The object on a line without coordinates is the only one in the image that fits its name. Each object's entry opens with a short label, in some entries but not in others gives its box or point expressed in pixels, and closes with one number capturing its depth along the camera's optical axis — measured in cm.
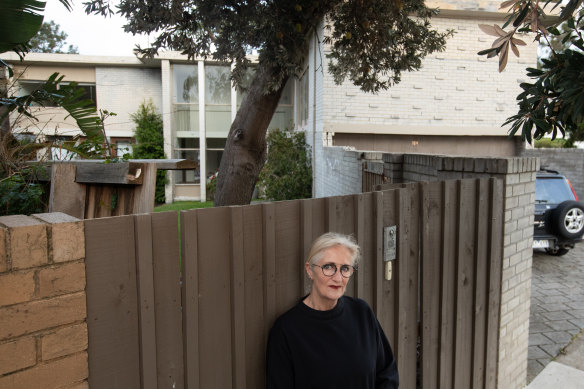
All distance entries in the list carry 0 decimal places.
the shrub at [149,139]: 2031
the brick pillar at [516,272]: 401
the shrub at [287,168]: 1477
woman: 210
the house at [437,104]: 1298
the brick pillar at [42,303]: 162
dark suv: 846
